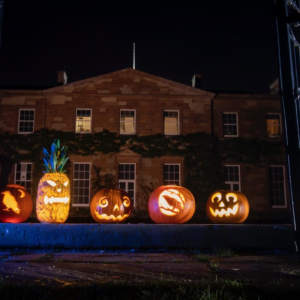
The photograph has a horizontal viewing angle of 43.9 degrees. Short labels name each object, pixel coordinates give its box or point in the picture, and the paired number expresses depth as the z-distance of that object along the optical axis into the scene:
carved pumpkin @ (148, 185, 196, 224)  9.72
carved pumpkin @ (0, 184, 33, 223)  9.81
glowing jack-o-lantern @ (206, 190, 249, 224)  10.26
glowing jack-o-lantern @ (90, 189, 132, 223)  10.00
